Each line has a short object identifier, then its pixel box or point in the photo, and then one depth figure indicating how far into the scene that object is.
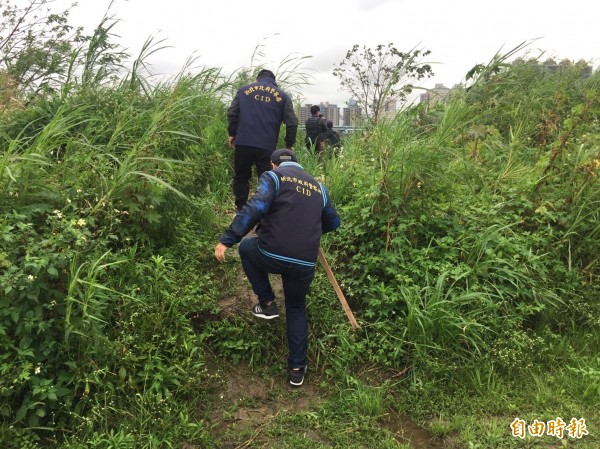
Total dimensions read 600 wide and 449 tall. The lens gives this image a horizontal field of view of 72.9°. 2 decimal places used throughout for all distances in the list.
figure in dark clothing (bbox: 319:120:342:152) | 8.29
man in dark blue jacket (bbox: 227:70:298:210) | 4.55
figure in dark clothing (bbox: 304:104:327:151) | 8.45
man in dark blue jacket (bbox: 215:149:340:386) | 2.79
